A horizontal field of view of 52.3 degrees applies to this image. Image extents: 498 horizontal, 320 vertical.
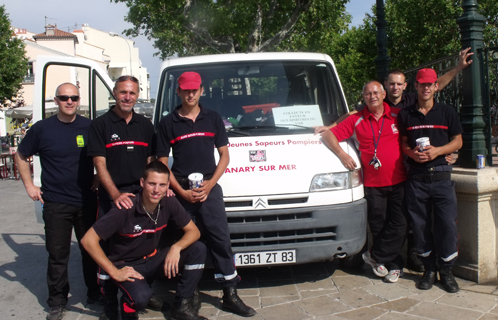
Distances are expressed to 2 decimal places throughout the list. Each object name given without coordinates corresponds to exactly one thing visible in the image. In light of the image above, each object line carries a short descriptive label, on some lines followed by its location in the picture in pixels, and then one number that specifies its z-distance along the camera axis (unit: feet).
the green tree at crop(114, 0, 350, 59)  68.08
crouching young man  12.52
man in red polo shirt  15.69
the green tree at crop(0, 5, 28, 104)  86.79
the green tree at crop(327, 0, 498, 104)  74.08
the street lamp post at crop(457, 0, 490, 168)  16.43
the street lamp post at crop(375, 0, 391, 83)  27.25
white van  14.38
